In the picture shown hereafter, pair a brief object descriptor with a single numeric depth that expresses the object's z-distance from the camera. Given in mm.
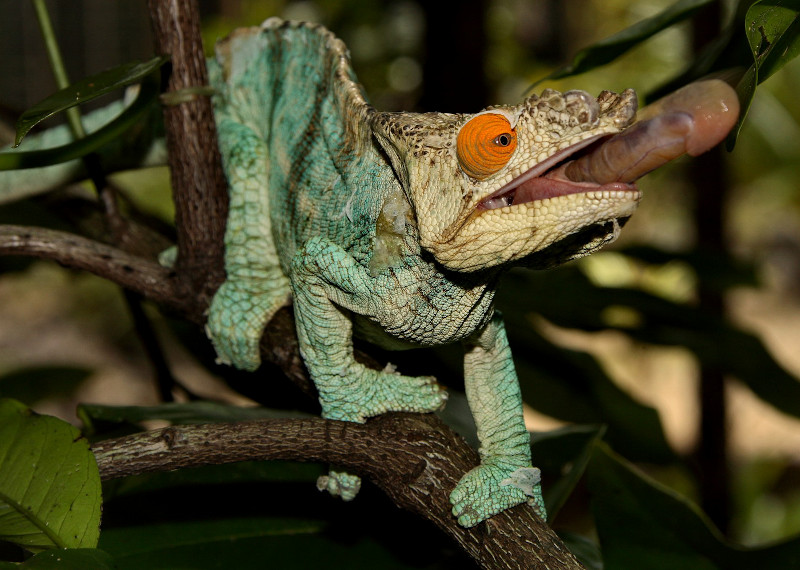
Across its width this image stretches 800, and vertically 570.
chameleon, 768
